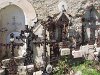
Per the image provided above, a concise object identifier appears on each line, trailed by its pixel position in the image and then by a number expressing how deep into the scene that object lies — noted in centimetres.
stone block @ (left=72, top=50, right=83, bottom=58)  437
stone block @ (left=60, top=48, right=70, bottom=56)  435
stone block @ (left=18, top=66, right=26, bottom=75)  400
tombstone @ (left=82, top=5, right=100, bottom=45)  524
